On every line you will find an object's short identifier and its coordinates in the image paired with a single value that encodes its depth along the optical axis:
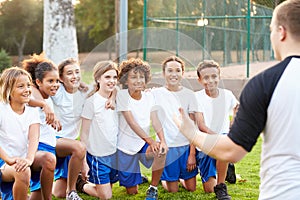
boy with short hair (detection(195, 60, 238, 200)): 5.16
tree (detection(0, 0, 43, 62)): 40.12
